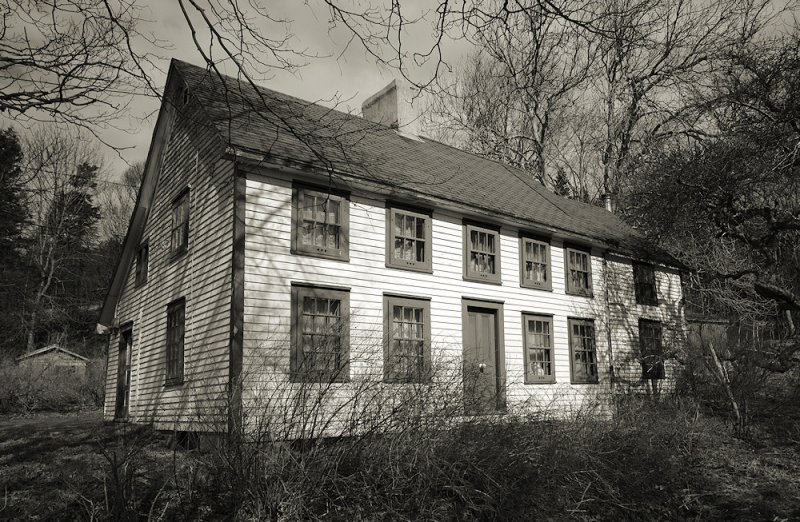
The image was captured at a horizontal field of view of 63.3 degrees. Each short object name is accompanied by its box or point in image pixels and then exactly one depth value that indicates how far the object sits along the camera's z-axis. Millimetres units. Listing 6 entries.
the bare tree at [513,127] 27438
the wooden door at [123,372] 16141
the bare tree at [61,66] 5410
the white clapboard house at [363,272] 11016
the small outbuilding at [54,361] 25078
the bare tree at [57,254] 33125
